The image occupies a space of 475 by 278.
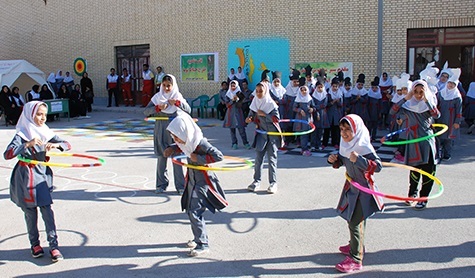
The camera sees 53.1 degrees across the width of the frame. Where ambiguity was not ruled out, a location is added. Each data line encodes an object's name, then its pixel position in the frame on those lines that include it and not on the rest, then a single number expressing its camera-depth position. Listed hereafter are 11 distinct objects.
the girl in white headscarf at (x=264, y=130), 8.24
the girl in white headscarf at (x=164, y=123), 8.06
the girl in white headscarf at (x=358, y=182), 5.03
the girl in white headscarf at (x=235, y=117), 12.50
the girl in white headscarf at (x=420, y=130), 7.03
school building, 16.41
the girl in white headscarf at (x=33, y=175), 5.30
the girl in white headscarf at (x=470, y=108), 14.48
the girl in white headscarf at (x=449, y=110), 10.45
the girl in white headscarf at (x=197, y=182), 5.39
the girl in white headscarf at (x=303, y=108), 11.53
